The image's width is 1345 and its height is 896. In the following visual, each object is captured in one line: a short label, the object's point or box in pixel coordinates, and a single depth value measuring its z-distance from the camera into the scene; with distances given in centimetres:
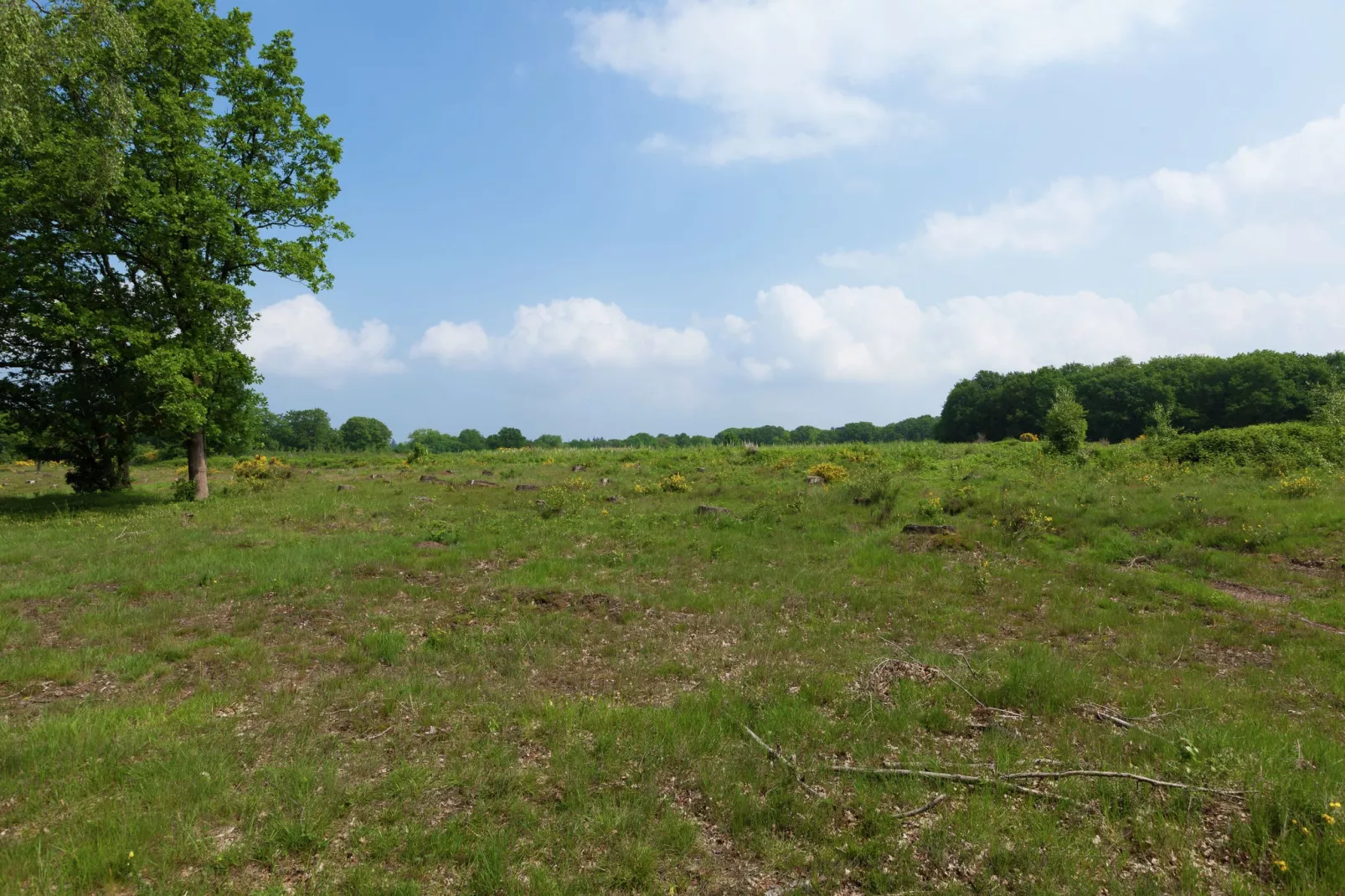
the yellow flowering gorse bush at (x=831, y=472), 2669
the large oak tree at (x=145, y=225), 2008
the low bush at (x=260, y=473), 2978
